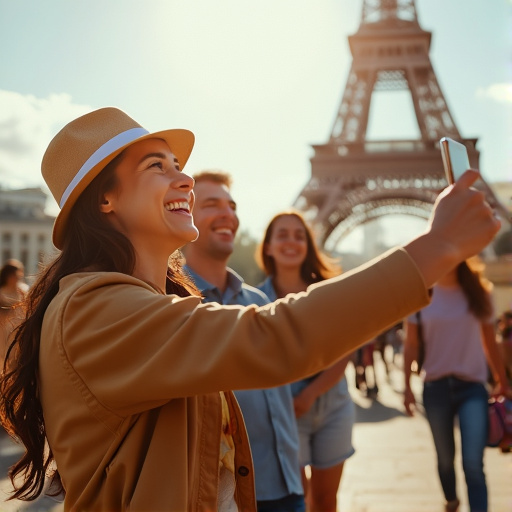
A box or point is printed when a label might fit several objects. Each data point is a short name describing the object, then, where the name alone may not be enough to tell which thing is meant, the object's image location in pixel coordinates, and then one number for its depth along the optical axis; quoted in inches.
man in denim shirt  113.5
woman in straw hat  46.5
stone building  2244.1
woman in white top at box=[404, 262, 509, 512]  153.2
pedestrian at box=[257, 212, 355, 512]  146.4
